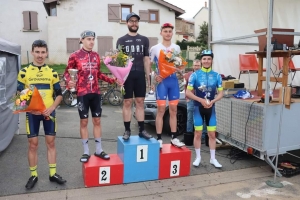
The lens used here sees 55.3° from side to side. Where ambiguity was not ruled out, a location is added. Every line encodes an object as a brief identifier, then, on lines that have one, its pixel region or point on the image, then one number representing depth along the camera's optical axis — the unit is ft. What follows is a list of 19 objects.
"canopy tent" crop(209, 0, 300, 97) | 21.49
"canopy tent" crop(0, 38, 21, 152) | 17.83
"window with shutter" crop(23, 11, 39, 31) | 76.43
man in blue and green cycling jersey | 15.12
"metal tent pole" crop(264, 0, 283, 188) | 14.05
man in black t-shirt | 13.84
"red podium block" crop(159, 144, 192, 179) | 14.39
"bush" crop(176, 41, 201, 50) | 96.02
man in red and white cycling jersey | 12.94
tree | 109.11
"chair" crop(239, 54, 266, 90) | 23.27
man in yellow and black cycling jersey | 12.41
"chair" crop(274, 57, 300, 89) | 23.70
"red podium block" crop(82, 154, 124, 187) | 13.12
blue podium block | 13.66
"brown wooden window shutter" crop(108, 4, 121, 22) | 72.18
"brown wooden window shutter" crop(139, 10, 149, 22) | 74.33
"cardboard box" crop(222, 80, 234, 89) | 18.72
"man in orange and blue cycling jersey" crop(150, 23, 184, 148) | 14.55
